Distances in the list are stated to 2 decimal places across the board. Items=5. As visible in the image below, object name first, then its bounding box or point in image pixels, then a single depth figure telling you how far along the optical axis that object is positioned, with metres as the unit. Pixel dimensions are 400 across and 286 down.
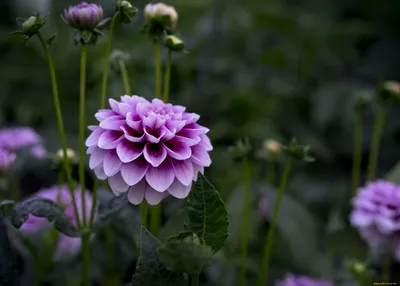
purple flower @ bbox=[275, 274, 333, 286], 1.15
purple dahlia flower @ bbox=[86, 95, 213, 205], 0.88
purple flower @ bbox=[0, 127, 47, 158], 1.17
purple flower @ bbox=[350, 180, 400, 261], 1.07
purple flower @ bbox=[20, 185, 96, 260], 1.10
